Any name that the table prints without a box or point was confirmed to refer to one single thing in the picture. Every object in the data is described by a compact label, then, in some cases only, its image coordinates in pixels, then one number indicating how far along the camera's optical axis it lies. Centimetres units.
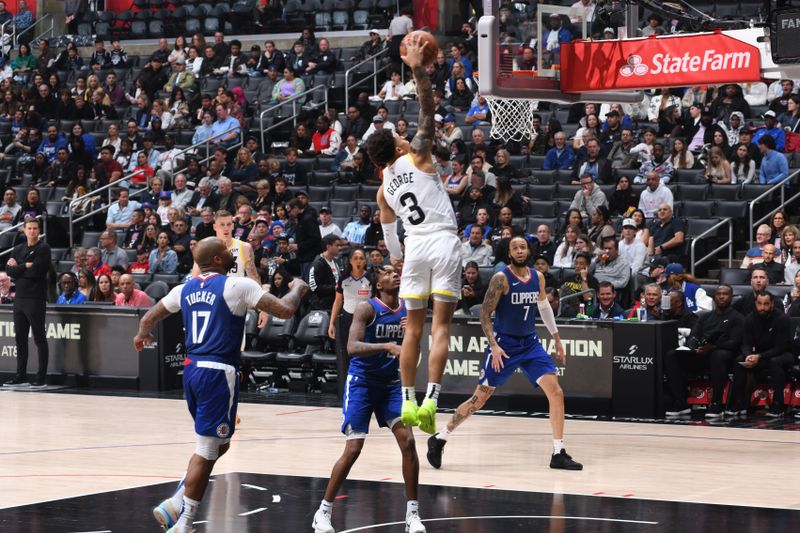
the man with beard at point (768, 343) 1420
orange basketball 817
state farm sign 1254
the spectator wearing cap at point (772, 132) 1828
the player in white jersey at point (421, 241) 838
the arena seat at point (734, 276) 1642
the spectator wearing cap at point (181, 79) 2538
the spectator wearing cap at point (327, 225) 1920
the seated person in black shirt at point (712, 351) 1444
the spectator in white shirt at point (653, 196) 1770
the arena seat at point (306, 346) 1672
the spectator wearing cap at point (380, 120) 2119
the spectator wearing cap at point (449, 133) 2027
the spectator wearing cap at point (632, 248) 1688
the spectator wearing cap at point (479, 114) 2083
